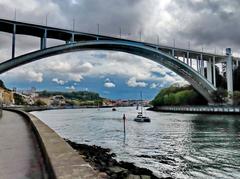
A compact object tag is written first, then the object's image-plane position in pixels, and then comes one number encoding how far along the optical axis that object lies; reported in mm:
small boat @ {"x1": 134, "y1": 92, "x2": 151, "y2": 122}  36375
